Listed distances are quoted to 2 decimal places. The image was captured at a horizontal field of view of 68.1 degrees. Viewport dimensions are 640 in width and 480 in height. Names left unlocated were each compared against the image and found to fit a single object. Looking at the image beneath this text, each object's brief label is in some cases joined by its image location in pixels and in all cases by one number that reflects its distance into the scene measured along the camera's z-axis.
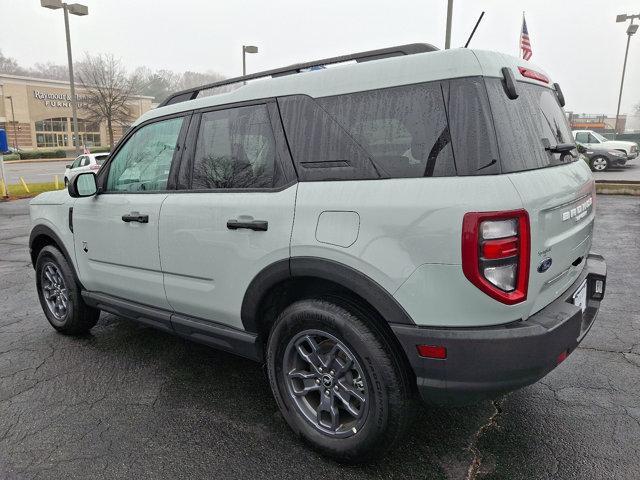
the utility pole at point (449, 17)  10.79
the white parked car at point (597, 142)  20.47
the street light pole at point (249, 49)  20.38
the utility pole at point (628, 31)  25.11
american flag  11.56
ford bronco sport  1.95
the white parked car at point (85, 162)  20.00
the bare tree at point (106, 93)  45.06
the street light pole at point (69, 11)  16.17
